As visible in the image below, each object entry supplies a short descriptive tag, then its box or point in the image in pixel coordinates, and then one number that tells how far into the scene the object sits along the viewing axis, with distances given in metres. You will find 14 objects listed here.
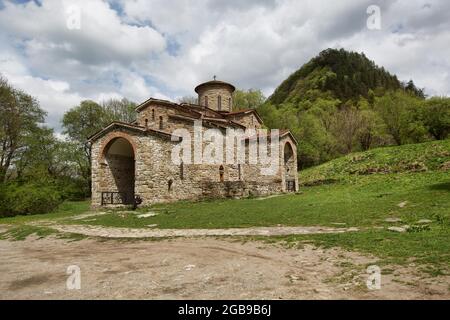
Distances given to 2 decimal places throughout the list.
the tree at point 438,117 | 27.59
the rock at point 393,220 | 9.30
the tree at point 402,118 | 29.23
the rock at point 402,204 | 11.25
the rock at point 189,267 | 5.73
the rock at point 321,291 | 4.29
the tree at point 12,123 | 24.84
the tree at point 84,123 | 38.22
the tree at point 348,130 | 37.97
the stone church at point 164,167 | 19.11
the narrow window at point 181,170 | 19.62
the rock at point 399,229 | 7.99
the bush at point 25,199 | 21.06
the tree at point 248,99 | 45.84
